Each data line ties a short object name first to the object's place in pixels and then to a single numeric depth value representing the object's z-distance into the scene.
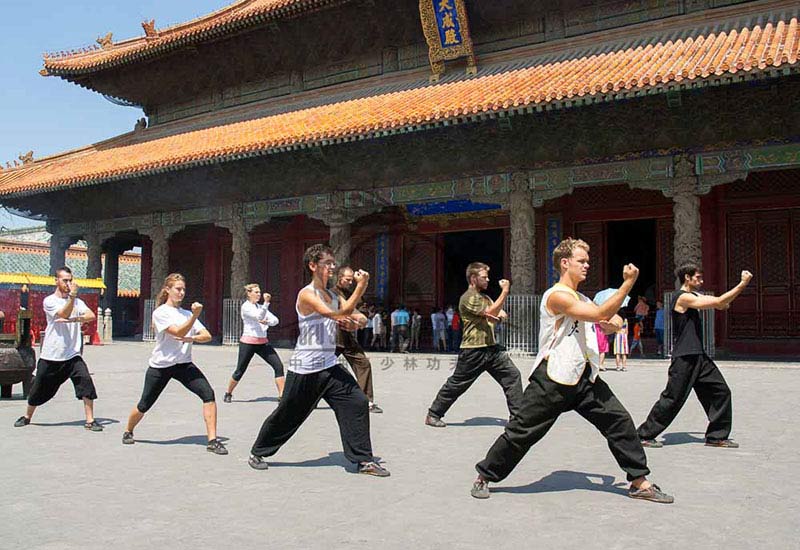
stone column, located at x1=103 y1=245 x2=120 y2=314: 23.95
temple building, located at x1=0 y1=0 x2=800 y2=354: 12.66
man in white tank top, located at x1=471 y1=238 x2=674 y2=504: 4.08
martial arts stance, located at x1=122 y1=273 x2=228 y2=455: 5.63
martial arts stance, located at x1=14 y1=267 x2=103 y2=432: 6.64
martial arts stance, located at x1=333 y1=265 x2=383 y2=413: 7.35
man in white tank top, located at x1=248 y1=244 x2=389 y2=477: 4.80
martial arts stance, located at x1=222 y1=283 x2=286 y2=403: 8.30
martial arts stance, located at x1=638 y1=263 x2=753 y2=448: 5.56
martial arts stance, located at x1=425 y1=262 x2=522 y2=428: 6.56
